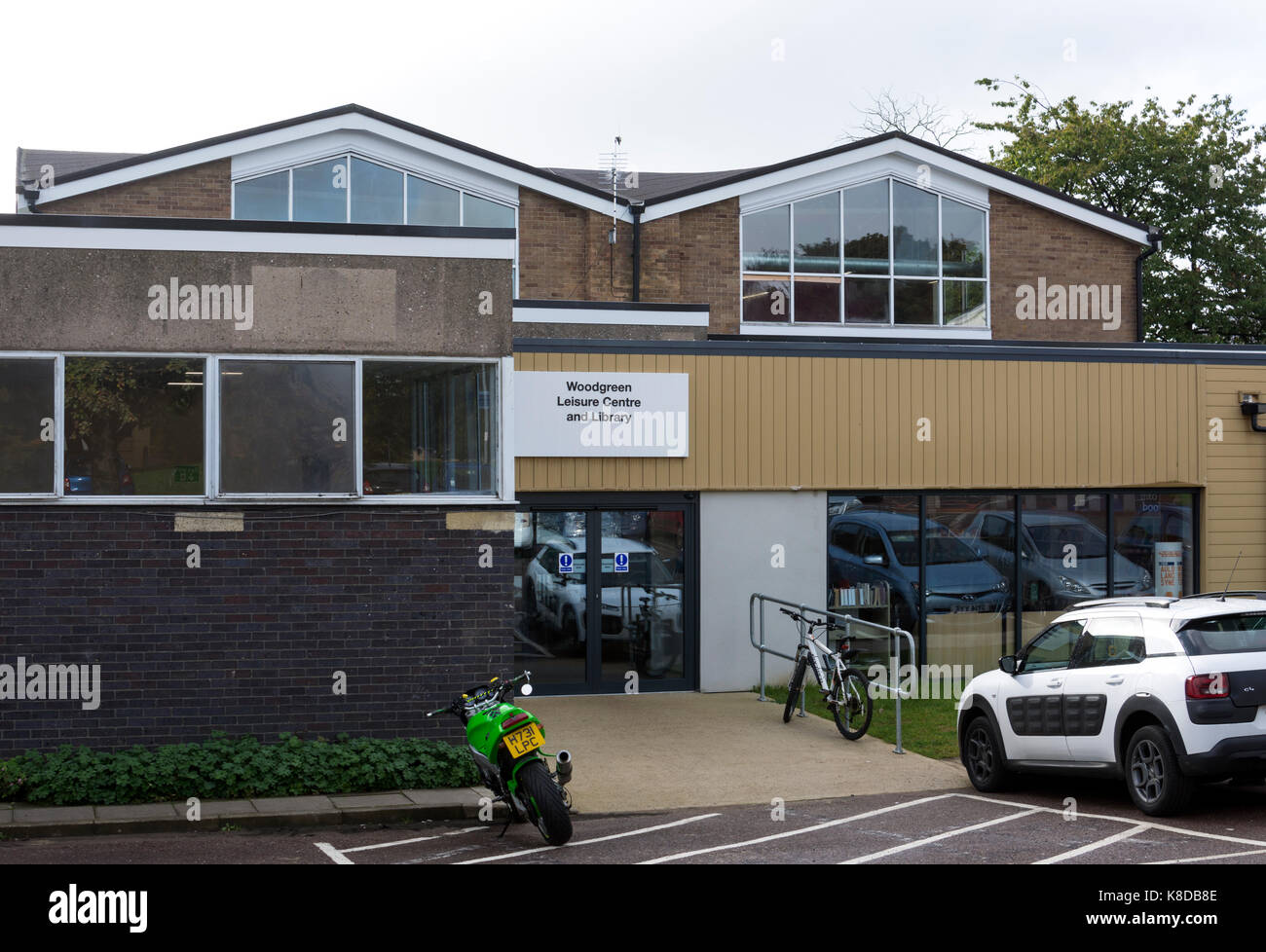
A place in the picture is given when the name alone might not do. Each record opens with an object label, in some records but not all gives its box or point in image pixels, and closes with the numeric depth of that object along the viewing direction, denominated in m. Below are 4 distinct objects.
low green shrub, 10.06
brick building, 10.73
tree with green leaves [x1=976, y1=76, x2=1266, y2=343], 37.53
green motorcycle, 8.91
